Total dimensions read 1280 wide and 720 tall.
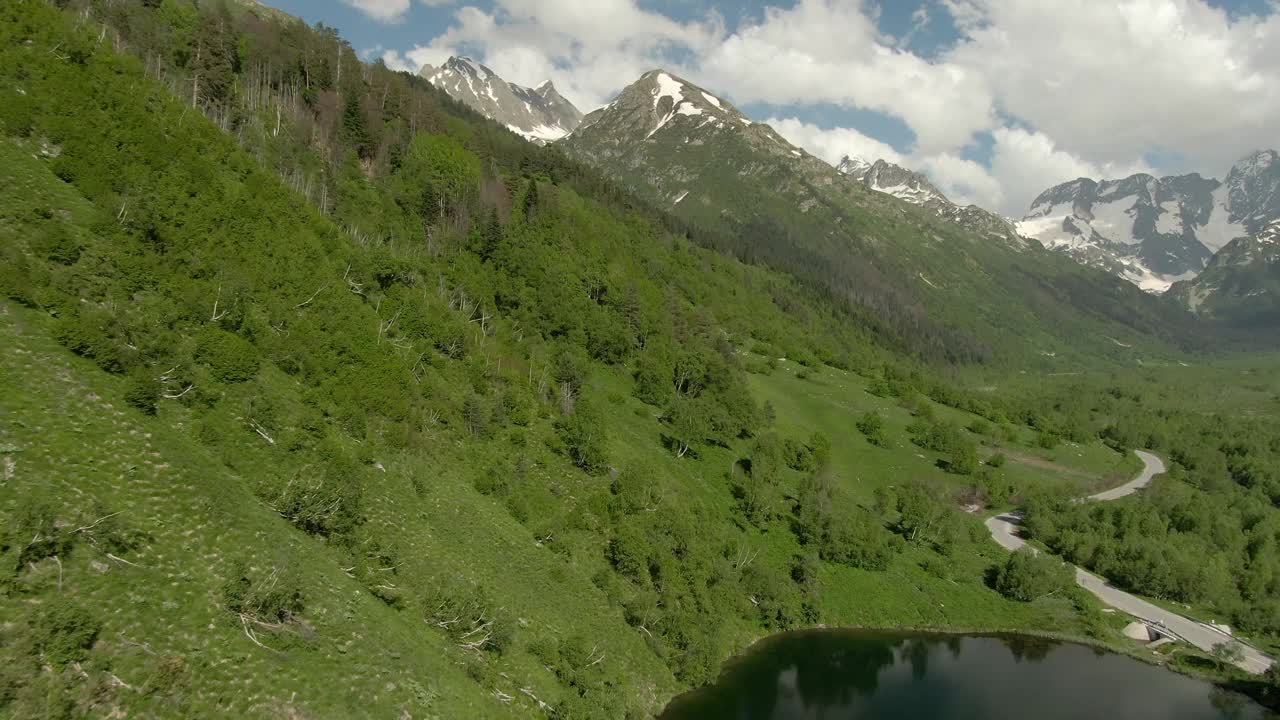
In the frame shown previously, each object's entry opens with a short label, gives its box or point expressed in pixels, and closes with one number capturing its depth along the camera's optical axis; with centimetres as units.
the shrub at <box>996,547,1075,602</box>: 8350
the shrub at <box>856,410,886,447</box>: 12031
